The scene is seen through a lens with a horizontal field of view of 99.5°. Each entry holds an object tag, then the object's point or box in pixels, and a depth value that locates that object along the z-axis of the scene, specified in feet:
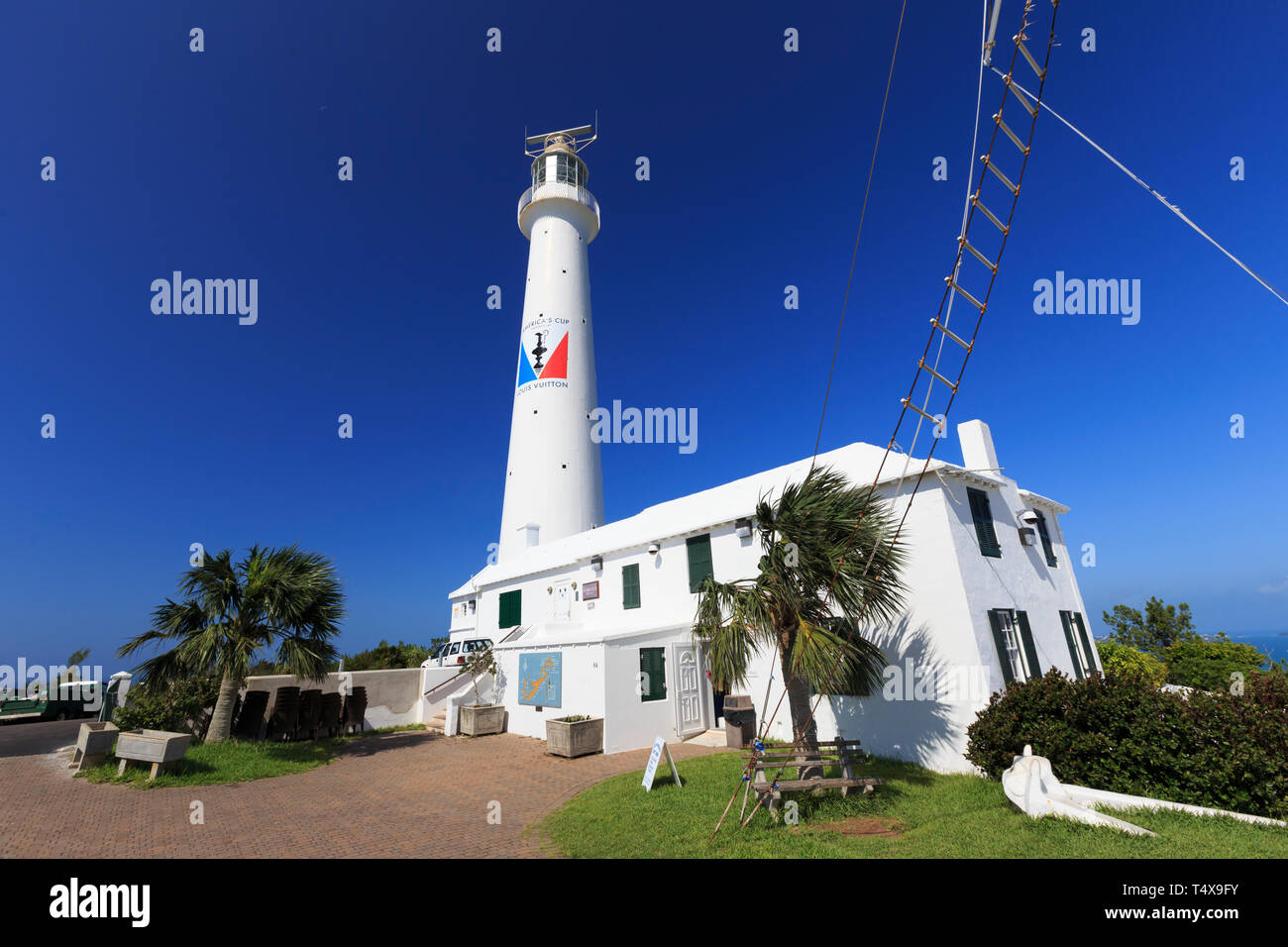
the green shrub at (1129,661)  61.26
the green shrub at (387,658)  92.53
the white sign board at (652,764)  30.32
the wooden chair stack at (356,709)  56.03
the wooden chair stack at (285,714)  47.37
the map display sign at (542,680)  52.31
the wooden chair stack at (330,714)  53.11
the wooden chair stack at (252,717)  47.32
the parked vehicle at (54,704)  67.72
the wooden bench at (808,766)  25.58
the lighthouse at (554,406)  87.97
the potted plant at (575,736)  42.98
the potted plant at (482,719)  55.31
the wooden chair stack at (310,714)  50.96
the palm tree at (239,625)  42.63
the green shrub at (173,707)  40.27
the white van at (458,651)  67.27
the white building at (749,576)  37.91
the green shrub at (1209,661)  63.46
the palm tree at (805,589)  29.48
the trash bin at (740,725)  44.91
